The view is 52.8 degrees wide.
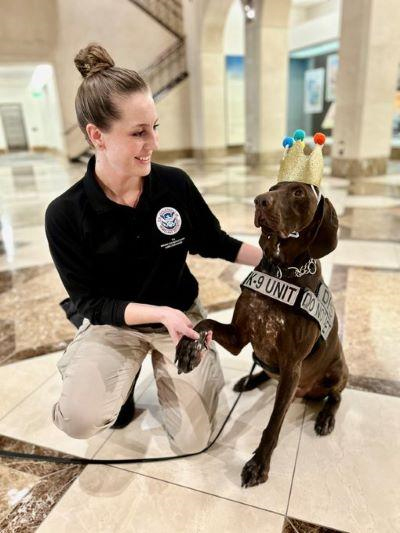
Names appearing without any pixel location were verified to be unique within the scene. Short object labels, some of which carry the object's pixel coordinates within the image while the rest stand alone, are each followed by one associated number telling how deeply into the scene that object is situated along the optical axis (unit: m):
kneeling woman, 1.33
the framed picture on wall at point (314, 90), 12.84
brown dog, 1.10
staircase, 11.90
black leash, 1.49
